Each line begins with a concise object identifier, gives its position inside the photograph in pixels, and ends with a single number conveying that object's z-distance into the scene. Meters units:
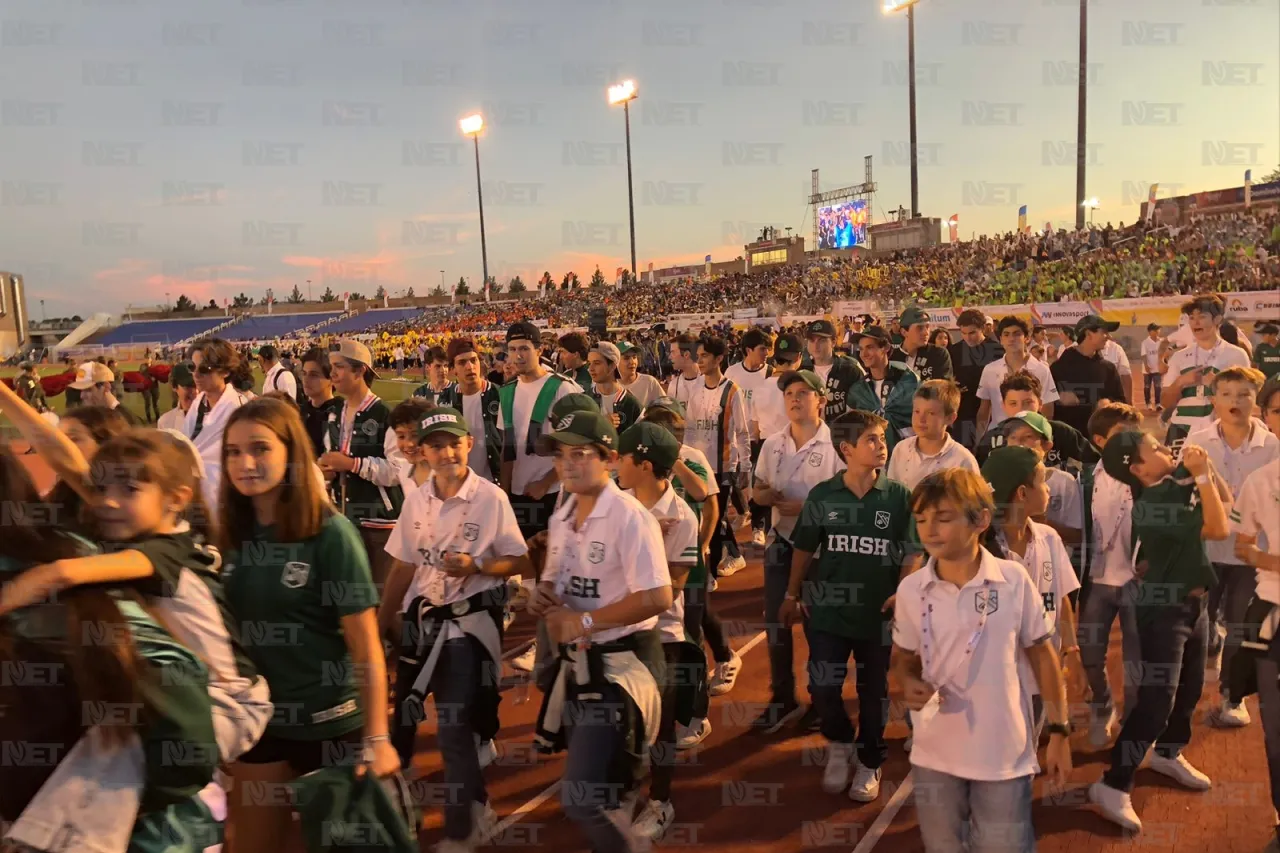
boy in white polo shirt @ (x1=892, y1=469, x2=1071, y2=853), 2.81
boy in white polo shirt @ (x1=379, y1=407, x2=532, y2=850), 3.56
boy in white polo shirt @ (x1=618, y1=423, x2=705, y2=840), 3.78
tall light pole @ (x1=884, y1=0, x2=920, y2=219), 36.38
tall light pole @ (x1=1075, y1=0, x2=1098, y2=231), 31.44
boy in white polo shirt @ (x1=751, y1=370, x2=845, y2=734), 5.16
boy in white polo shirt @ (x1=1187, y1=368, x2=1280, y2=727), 4.74
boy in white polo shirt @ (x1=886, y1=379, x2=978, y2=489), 4.70
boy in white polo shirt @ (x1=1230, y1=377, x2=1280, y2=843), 3.46
